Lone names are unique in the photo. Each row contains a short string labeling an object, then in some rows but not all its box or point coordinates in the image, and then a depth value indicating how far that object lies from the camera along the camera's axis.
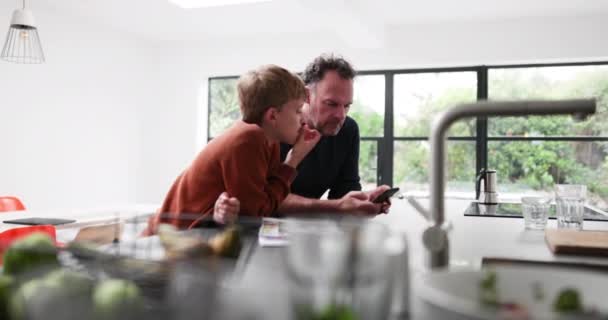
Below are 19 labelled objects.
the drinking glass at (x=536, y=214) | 1.70
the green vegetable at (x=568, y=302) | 0.61
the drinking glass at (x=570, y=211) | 1.65
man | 2.39
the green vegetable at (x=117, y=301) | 0.53
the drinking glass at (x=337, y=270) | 0.51
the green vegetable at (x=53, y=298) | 0.53
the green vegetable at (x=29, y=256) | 0.61
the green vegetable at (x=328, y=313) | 0.50
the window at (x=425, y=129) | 5.12
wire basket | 0.52
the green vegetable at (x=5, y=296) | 0.58
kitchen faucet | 0.72
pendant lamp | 2.98
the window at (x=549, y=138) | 4.83
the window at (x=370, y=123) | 5.42
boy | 1.52
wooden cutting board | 1.21
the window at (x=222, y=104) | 6.08
